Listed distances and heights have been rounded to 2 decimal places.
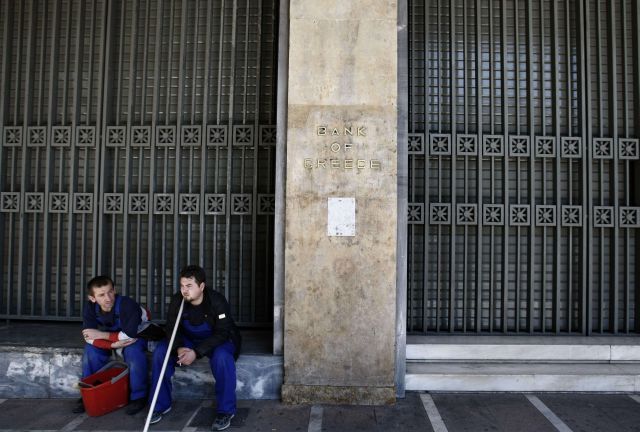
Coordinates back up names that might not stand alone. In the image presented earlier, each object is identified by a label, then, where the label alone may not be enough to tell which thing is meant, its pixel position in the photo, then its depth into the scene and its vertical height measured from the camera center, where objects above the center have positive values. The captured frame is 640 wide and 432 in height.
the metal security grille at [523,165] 5.76 +0.81
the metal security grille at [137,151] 5.94 +1.00
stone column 4.78 +0.26
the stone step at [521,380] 5.04 -1.80
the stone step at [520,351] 5.34 -1.55
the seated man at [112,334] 4.53 -1.18
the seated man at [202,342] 4.31 -1.25
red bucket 4.34 -1.70
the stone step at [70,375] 4.89 -1.74
